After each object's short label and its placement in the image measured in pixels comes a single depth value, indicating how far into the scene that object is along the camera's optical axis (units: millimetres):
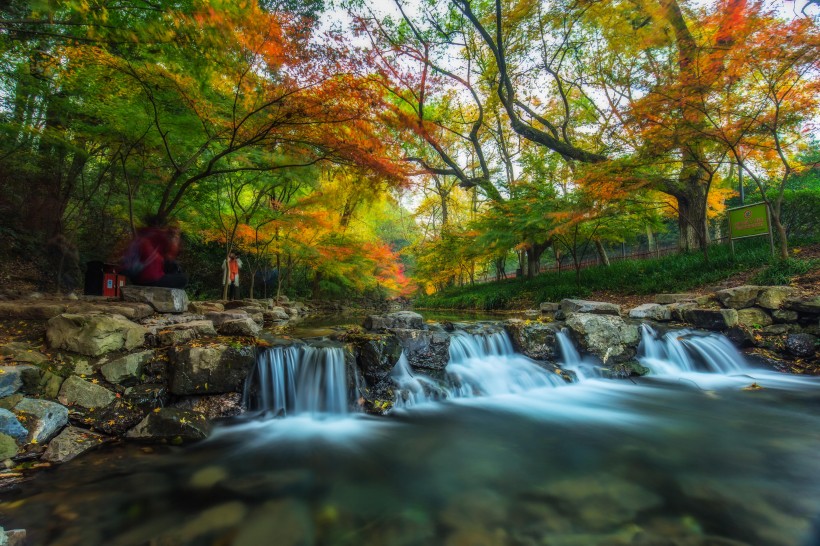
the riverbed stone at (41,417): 2830
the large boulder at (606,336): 6297
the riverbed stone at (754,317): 6410
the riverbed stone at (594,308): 8469
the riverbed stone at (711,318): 6535
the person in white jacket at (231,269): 11559
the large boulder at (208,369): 3814
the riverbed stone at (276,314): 10370
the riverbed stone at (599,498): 2240
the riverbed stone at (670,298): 8523
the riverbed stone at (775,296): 6336
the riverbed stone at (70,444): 2795
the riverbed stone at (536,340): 6438
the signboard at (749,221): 8844
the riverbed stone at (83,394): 3283
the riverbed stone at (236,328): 5207
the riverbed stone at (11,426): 2670
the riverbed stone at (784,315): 6164
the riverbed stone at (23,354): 3287
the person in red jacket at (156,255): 6371
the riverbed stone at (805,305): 5879
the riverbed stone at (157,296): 5711
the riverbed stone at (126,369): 3604
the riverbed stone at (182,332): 4238
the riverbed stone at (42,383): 3127
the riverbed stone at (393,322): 7059
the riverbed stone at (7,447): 2576
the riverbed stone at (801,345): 5781
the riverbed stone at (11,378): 2922
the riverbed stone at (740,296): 6662
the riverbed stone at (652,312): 7676
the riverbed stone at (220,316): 6668
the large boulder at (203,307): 7284
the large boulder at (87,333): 3684
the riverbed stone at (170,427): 3336
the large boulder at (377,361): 4779
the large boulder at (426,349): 5469
